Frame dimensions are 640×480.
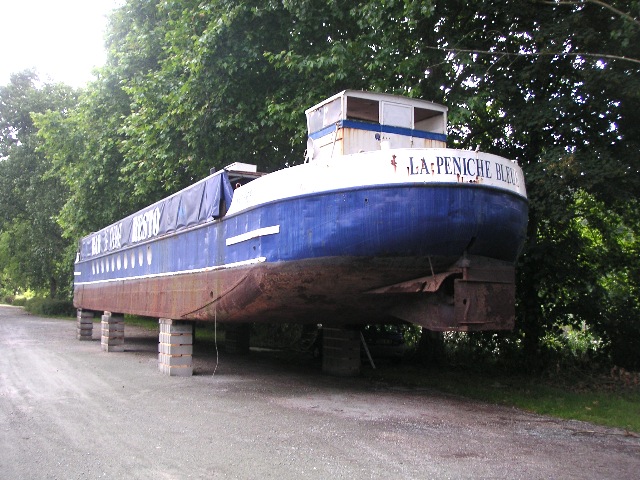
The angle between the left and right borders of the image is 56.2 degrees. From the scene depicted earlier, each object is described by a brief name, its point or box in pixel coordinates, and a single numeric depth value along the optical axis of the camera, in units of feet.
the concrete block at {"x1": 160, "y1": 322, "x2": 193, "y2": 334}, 39.86
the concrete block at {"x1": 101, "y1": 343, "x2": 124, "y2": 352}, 56.03
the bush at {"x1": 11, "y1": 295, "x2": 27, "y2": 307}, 189.74
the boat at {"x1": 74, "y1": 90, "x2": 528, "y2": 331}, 25.03
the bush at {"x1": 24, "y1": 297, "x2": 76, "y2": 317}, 127.34
